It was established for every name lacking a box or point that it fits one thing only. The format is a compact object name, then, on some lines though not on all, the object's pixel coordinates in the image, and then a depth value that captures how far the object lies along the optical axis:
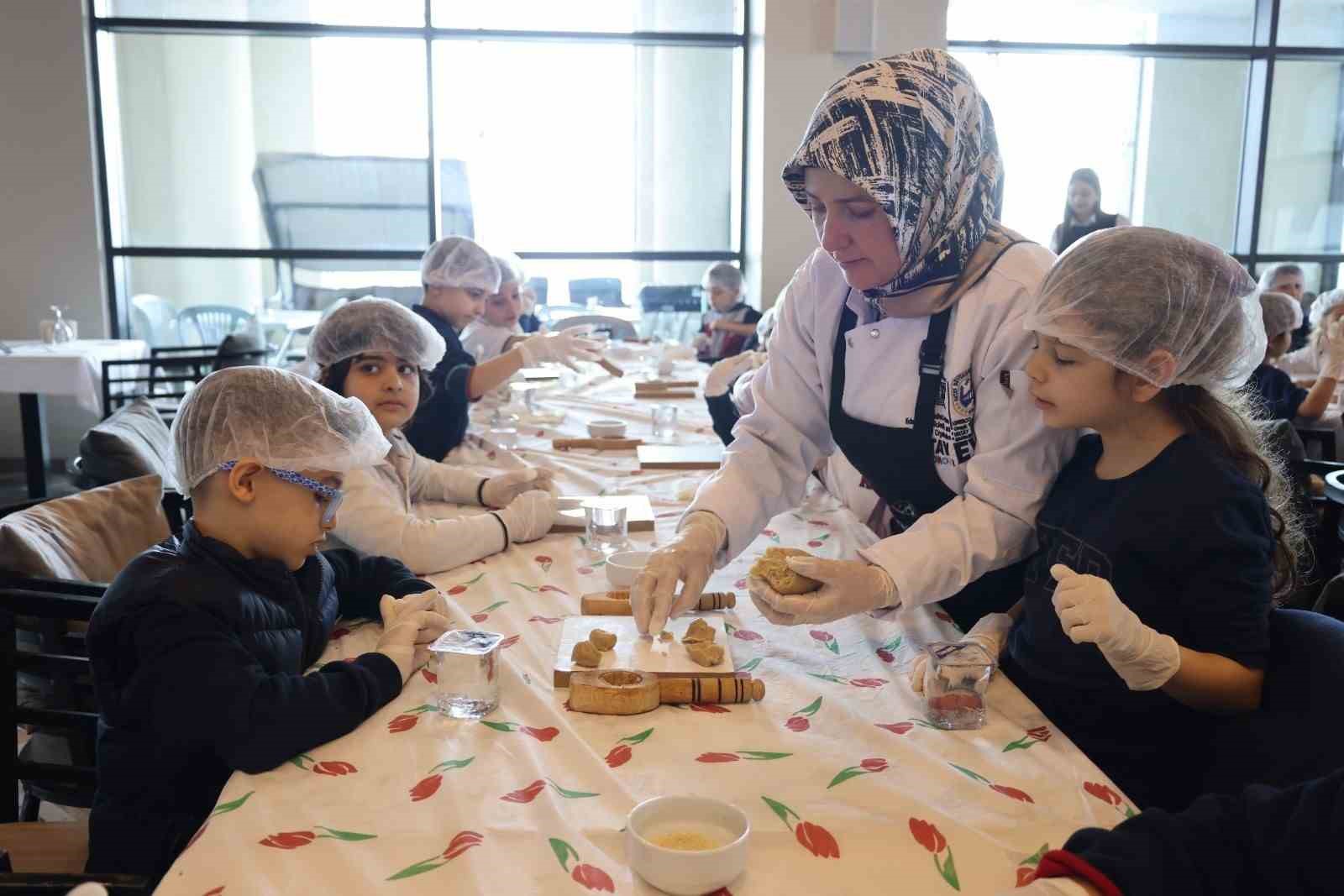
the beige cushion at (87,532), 1.64
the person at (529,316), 6.02
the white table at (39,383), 5.17
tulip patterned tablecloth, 0.95
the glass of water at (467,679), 1.24
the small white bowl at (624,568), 1.67
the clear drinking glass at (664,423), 3.13
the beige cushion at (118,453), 2.33
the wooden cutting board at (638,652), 1.31
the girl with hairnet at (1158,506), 1.24
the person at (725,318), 6.07
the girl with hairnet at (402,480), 1.81
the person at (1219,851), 0.90
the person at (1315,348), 4.62
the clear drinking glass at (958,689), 1.23
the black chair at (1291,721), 1.13
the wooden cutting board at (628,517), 2.05
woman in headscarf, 1.42
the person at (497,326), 4.61
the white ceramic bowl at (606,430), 3.02
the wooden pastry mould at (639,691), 1.24
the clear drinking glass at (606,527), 1.93
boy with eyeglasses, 1.15
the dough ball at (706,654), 1.33
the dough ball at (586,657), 1.33
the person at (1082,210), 6.40
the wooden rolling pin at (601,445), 2.93
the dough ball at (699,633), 1.38
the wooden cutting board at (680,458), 2.64
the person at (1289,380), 4.05
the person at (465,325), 3.03
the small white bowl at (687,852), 0.89
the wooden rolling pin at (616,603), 1.54
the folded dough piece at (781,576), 1.34
